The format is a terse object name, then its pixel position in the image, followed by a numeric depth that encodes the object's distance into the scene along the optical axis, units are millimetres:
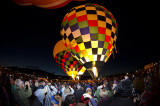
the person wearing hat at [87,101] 4015
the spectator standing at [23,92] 4497
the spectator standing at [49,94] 4160
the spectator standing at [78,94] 6324
